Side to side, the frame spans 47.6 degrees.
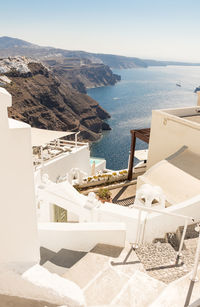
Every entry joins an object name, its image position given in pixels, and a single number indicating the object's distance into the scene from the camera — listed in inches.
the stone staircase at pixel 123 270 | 189.3
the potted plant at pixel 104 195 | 538.1
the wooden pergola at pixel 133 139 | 634.8
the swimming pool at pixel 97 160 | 1184.3
